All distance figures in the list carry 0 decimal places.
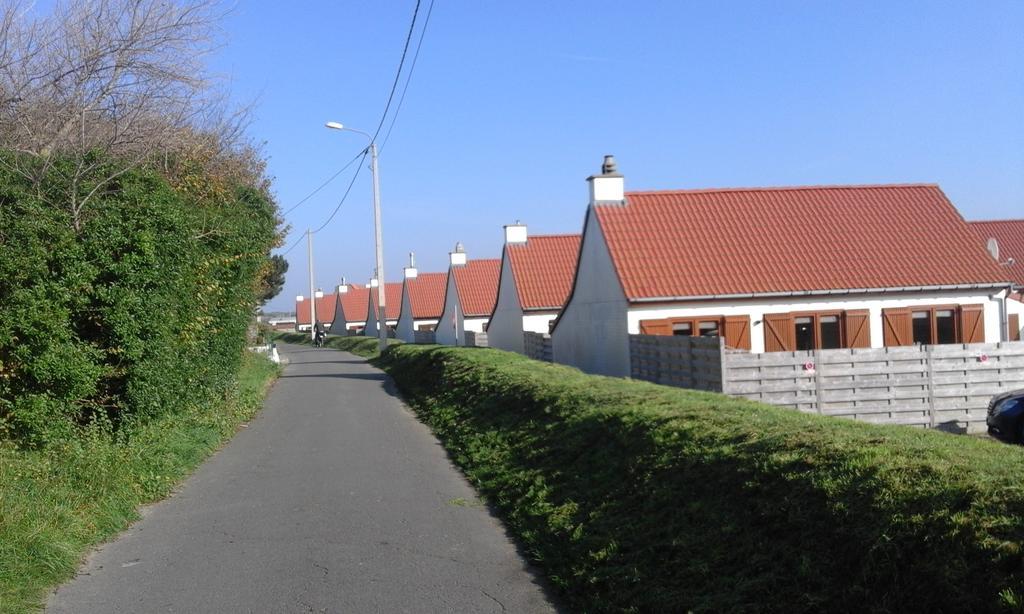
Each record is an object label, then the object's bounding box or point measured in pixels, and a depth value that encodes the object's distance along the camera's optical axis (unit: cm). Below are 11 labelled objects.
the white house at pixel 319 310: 11506
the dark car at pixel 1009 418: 1261
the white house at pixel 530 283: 3516
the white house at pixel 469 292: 4697
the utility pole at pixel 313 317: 7402
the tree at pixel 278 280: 5101
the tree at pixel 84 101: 1361
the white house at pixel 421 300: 6144
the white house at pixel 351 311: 9312
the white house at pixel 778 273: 2239
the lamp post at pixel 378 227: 3947
